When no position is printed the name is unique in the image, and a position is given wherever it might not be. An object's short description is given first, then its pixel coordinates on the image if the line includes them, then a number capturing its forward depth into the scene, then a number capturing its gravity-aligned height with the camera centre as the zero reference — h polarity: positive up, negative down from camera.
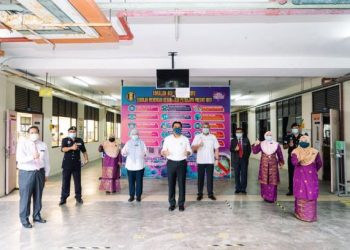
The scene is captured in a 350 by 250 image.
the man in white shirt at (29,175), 4.30 -0.63
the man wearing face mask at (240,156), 6.48 -0.56
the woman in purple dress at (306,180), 4.57 -0.78
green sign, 6.37 -0.33
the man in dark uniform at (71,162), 5.55 -0.58
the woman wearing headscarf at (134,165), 5.88 -0.67
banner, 8.72 +0.45
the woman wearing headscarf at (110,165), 6.62 -0.76
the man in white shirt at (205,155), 5.92 -0.49
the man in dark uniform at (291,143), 6.22 -0.27
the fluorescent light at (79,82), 8.82 +1.55
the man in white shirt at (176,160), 5.15 -0.52
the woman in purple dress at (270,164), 5.66 -0.65
